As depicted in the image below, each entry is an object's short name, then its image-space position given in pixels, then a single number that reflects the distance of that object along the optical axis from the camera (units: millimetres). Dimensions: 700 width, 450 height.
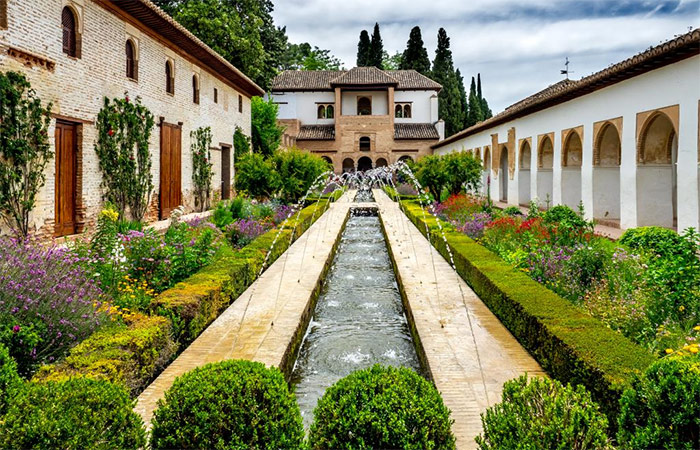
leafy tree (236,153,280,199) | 17531
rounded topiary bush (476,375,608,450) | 2418
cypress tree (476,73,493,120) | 65250
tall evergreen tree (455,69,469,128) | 51794
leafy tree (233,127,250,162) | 21781
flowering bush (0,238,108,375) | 3912
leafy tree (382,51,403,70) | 62281
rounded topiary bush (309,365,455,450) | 2510
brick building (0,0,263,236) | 9242
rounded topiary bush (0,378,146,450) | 2396
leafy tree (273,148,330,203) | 18672
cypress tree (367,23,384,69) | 52312
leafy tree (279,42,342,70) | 58981
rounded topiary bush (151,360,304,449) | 2678
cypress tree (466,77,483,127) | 50875
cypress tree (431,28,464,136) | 46500
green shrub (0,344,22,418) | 3054
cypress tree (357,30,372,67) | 53750
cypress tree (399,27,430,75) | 49594
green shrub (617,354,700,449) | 2551
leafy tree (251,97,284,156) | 28222
